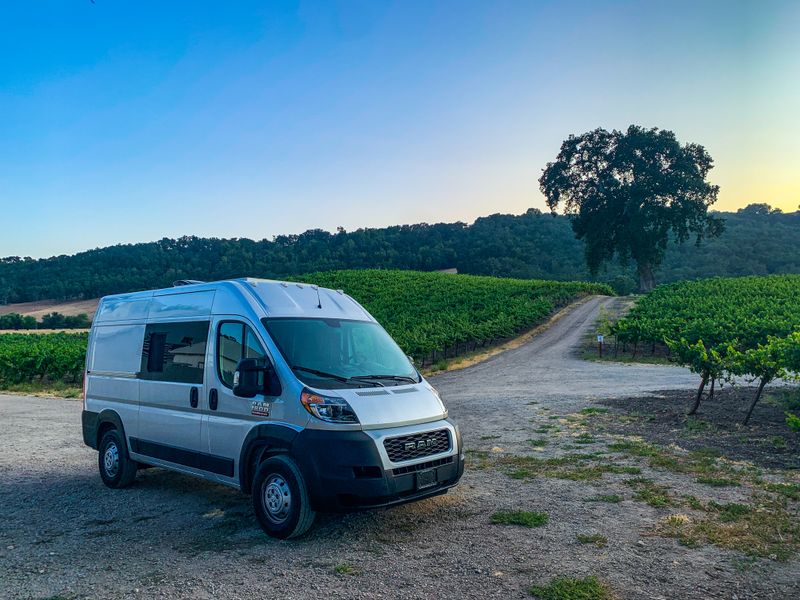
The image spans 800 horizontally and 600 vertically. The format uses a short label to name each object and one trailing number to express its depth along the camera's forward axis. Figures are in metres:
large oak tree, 59.25
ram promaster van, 5.58
